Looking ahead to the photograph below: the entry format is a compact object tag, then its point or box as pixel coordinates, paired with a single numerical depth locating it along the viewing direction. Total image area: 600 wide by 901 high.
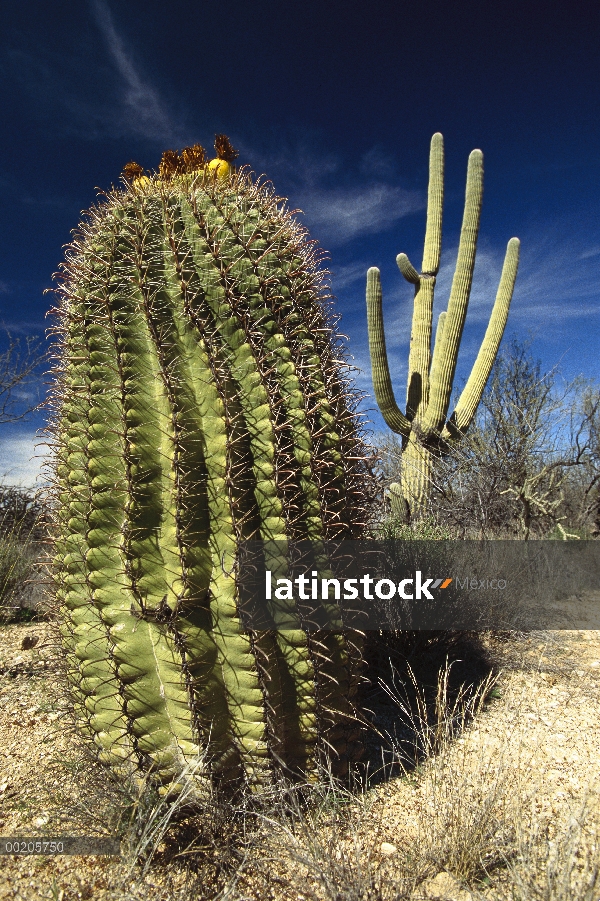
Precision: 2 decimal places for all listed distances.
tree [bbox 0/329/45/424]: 9.00
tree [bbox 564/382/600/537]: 12.63
